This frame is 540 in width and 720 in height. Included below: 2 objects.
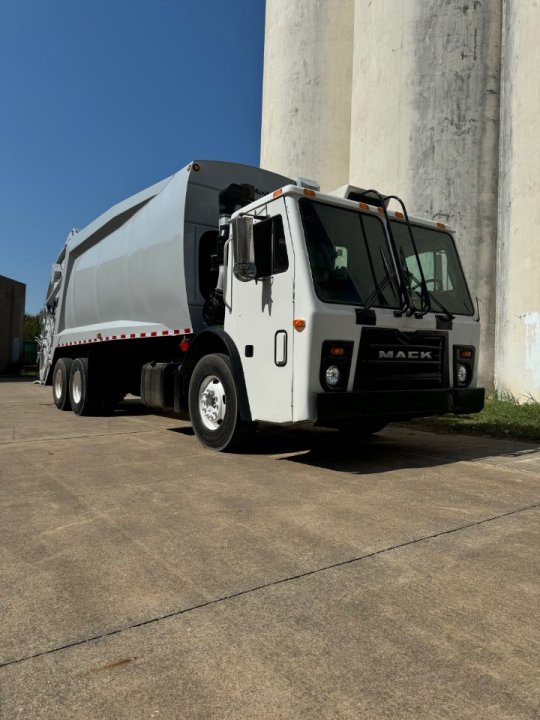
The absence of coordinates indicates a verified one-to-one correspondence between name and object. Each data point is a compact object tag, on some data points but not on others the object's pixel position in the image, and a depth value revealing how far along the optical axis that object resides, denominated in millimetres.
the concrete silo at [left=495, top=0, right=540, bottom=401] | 11250
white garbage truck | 5129
